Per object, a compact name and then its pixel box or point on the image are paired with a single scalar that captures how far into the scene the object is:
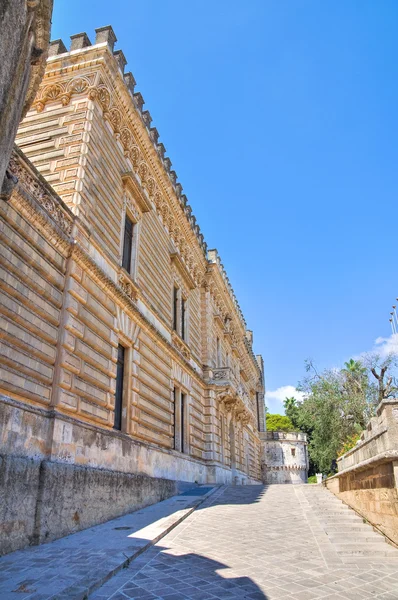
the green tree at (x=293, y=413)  55.17
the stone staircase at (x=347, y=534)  6.63
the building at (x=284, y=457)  41.44
